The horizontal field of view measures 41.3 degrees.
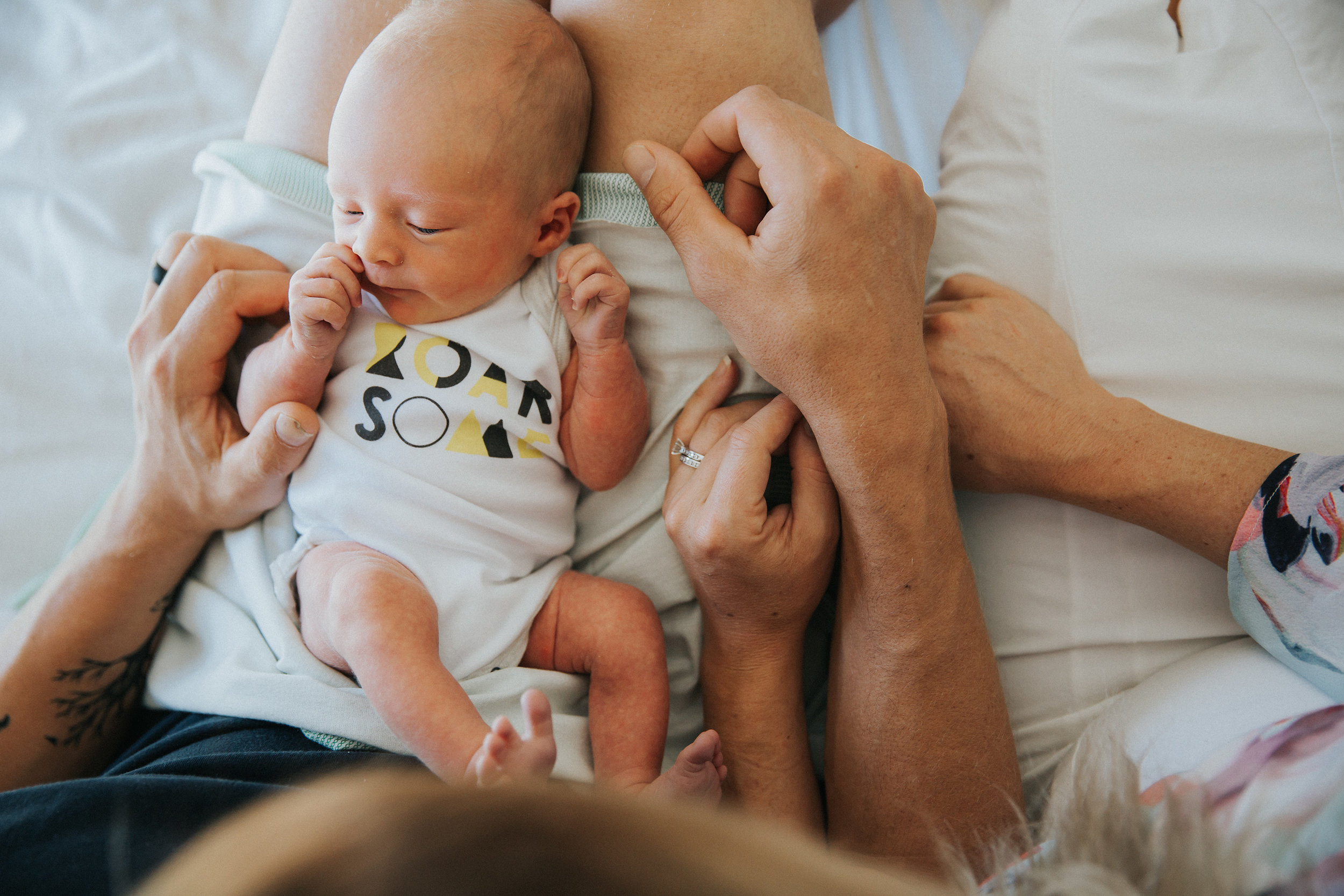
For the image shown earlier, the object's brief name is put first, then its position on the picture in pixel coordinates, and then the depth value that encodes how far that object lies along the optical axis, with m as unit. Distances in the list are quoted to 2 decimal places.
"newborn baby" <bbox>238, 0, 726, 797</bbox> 0.63
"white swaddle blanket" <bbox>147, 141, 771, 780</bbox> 0.64
